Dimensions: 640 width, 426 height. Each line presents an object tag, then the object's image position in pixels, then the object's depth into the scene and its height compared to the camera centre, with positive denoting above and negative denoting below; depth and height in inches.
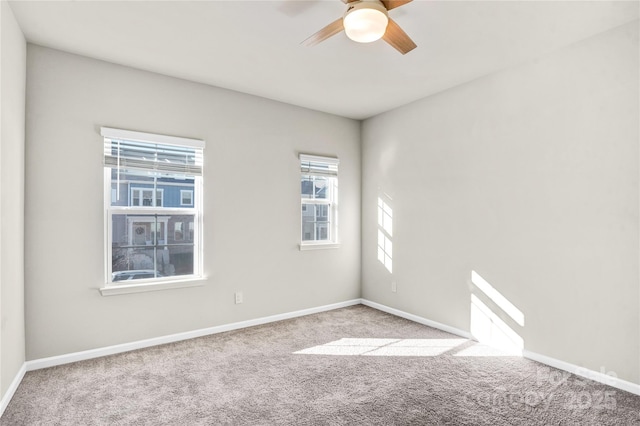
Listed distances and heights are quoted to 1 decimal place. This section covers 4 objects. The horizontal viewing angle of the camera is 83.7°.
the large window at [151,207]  129.3 +4.3
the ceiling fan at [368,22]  81.4 +46.4
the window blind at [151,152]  127.6 +25.4
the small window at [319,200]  180.4 +9.0
